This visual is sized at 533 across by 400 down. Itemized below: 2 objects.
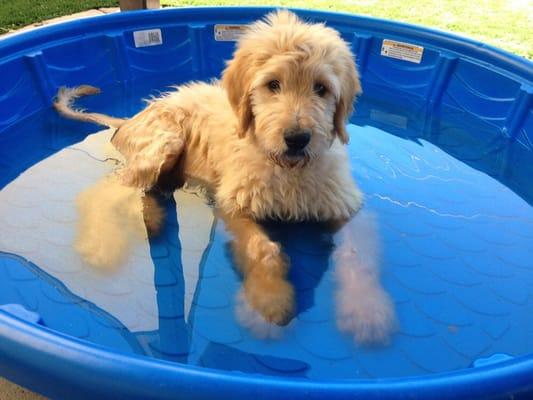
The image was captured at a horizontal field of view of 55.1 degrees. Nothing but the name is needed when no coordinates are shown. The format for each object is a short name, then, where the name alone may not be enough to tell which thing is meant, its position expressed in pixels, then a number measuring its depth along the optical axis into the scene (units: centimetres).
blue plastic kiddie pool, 42
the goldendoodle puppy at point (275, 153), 66
